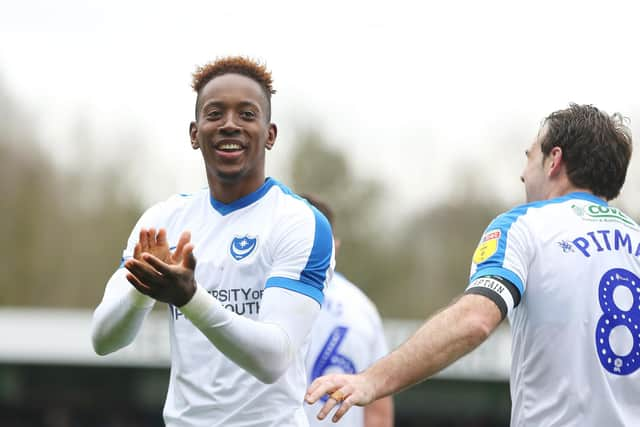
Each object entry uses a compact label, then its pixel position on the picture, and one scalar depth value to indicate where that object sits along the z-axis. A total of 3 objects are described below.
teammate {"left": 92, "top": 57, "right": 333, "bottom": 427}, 9.14
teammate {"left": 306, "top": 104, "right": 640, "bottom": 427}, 8.65
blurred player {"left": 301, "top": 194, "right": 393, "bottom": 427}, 14.50
